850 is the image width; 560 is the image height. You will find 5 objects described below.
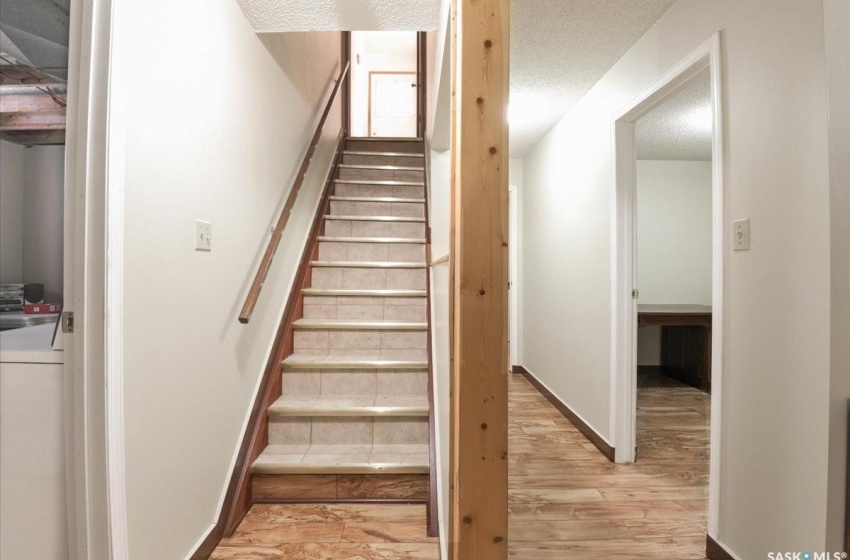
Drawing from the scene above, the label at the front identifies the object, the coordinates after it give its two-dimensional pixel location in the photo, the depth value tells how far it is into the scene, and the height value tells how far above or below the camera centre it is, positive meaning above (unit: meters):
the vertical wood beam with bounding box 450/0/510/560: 0.95 +0.04
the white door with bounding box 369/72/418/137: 5.84 +2.76
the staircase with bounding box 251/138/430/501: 1.72 -0.50
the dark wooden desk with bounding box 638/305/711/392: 3.40 -0.62
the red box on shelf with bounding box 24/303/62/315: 1.06 -0.08
